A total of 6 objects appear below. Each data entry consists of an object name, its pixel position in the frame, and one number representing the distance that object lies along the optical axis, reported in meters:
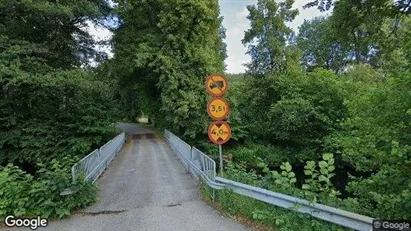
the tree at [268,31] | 28.30
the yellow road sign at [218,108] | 7.51
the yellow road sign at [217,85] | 7.61
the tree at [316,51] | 44.97
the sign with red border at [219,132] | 7.51
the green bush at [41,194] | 6.80
